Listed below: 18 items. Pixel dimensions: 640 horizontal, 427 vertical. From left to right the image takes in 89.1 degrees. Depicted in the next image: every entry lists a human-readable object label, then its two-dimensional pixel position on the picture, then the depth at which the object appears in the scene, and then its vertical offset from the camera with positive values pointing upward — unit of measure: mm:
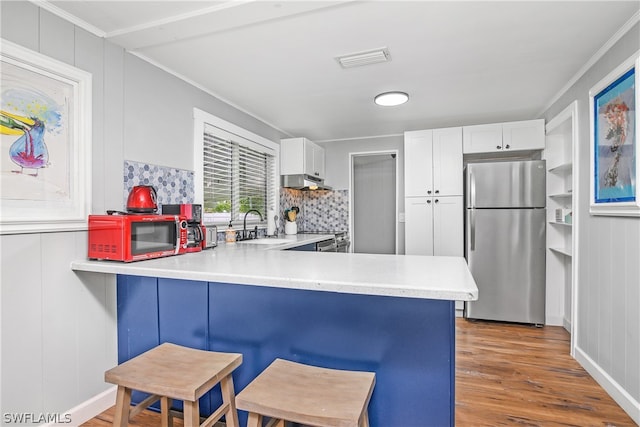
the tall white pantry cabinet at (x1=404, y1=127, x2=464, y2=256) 3756 +236
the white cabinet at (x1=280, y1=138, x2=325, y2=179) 4066 +705
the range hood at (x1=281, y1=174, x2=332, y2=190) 4039 +388
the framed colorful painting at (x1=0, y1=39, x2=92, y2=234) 1529 +357
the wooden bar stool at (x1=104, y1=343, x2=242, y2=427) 1225 -652
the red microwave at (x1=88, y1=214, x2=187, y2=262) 1713 -136
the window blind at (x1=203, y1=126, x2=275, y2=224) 2938 +366
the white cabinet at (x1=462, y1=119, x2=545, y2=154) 3504 +834
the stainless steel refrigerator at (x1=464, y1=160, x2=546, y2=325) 3367 -290
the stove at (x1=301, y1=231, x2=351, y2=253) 3857 -401
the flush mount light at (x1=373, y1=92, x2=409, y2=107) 2848 +1016
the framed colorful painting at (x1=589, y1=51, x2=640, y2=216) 1826 +437
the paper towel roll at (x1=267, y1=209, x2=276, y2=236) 3799 -127
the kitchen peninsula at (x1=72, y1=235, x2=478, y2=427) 1312 -491
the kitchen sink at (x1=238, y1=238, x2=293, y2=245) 3021 -287
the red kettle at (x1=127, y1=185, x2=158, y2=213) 1916 +73
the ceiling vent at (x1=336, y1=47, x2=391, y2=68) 2160 +1060
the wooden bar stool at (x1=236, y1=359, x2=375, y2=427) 1029 -633
